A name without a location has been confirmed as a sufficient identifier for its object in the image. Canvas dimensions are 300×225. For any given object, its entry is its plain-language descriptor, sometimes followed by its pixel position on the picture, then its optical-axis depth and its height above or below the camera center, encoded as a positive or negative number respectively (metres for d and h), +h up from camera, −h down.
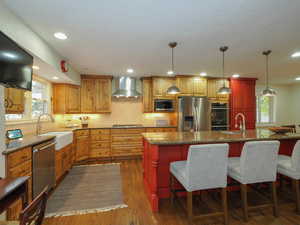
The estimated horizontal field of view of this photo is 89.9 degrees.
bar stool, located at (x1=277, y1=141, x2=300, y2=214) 1.93 -0.73
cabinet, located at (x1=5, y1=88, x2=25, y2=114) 2.09 +0.20
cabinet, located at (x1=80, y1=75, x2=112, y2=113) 4.47 +0.61
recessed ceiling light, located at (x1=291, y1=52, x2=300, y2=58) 2.94 +1.19
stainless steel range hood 4.60 +0.82
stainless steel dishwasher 2.09 -0.78
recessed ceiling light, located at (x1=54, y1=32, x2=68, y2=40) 2.13 +1.15
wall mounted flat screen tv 1.48 +0.55
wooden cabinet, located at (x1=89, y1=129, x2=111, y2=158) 4.25 -0.83
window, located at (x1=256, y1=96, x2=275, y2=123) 5.95 +0.19
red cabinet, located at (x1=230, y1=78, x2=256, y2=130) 4.91 +0.49
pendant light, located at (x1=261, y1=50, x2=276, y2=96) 2.94 +0.43
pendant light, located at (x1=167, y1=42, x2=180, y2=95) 2.77 +0.44
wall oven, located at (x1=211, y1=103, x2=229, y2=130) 4.69 -0.07
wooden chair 0.76 -0.55
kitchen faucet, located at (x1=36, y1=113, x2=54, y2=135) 2.86 -0.29
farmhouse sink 2.78 -0.51
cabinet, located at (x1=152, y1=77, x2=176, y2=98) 4.67 +0.90
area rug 2.10 -1.31
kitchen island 2.08 -0.54
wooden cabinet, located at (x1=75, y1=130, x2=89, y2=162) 3.91 -0.81
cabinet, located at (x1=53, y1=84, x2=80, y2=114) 4.08 +0.44
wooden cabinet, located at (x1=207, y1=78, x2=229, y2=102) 4.81 +0.80
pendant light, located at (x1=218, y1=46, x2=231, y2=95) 2.94 +0.47
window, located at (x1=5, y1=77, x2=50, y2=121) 2.88 +0.29
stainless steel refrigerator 4.43 +0.00
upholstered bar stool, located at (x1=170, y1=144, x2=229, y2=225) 1.67 -0.64
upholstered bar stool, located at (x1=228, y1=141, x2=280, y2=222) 1.80 -0.63
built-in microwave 4.71 +0.28
